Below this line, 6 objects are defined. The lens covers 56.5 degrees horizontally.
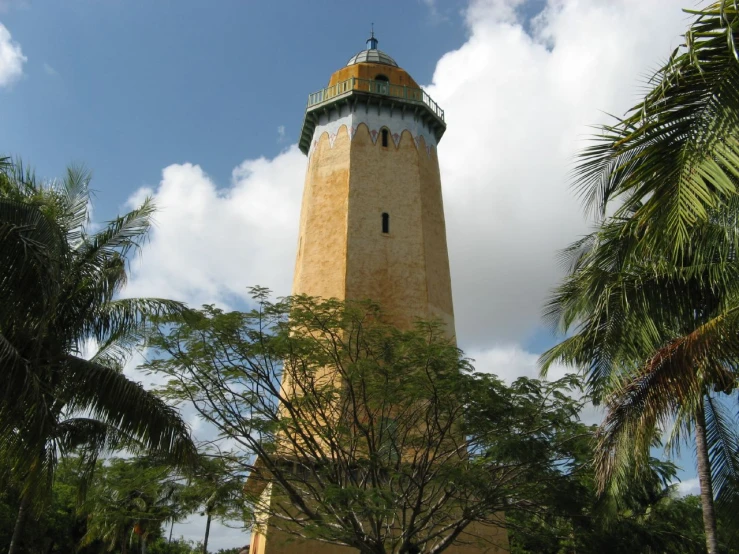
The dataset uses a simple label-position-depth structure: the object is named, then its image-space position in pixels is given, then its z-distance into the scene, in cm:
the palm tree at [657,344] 710
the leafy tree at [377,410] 1345
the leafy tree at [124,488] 1402
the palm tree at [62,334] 854
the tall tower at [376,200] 2069
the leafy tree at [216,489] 1419
